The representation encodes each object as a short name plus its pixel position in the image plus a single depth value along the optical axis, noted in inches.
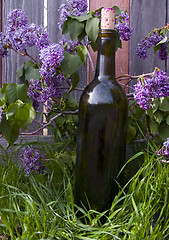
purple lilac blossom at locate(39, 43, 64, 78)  42.6
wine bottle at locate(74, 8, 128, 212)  37.8
